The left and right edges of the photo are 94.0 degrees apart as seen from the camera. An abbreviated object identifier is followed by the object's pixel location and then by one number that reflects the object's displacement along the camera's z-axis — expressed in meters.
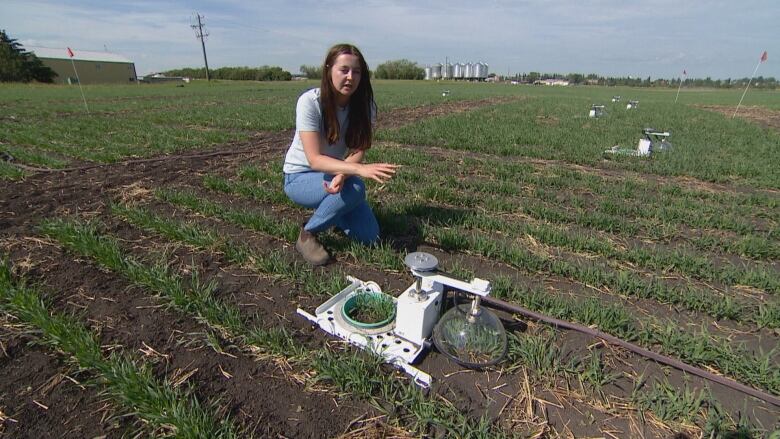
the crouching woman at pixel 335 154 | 2.86
